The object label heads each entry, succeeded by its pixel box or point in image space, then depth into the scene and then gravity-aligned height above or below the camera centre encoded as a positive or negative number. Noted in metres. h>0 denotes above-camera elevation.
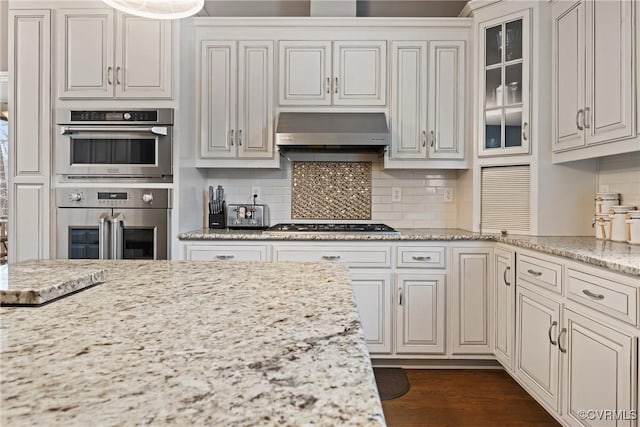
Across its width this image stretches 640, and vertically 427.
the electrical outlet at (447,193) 3.27 +0.16
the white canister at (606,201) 2.36 +0.08
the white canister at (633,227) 2.06 -0.07
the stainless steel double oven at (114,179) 2.61 +0.20
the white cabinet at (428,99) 2.92 +0.83
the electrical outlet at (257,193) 3.28 +0.14
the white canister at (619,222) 2.21 -0.05
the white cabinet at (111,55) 2.65 +1.03
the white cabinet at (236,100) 2.95 +0.82
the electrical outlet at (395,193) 3.28 +0.15
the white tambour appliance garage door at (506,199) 2.64 +0.09
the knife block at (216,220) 3.09 -0.08
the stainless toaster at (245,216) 3.08 -0.05
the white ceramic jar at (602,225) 2.32 -0.07
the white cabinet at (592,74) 1.91 +0.75
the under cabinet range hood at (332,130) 2.77 +0.57
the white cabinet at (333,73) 2.95 +1.03
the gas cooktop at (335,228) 2.80 -0.12
